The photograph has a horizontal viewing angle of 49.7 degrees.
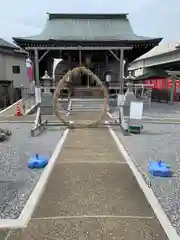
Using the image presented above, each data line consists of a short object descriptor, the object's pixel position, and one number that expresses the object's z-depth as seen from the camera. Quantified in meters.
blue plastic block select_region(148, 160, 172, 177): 4.45
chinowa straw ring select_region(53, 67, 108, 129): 8.52
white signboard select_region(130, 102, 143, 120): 7.87
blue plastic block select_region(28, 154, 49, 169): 4.86
